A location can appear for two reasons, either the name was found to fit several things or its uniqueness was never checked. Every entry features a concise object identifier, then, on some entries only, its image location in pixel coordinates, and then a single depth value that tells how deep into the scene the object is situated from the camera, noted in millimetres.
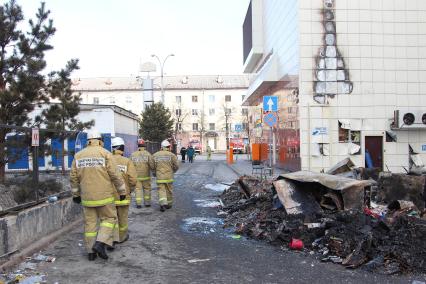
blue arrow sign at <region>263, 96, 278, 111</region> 17234
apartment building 83312
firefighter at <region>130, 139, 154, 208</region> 12320
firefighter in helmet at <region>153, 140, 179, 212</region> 11945
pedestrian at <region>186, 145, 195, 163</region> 41862
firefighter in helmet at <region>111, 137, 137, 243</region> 8141
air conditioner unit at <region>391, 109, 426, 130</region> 20609
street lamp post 44188
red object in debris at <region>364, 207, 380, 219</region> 8438
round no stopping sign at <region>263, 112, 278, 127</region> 17109
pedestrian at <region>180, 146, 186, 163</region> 42009
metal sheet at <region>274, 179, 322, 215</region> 8912
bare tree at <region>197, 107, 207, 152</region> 83062
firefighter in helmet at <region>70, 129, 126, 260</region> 6953
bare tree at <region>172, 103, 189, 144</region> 83256
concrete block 6598
